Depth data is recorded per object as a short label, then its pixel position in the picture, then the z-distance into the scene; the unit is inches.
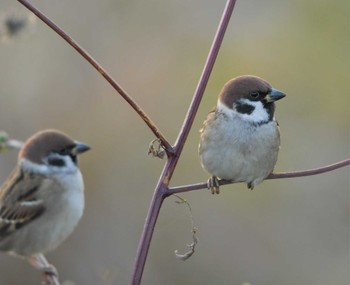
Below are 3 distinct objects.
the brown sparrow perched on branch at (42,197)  158.0
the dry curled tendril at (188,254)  146.2
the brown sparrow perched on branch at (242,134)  151.7
